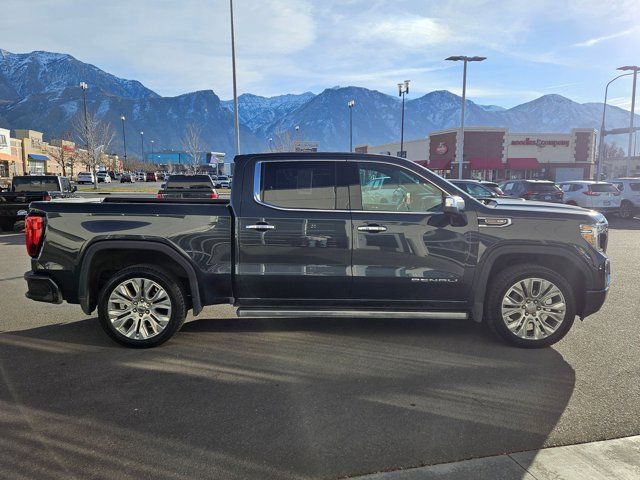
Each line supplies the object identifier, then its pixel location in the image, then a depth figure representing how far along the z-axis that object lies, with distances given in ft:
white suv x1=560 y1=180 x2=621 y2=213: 57.98
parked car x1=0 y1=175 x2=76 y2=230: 43.86
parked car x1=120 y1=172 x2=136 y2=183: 200.30
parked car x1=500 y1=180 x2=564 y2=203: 58.08
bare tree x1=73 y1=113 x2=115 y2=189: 140.67
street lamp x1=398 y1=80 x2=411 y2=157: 122.86
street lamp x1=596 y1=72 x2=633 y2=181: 113.02
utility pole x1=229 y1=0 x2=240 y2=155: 65.33
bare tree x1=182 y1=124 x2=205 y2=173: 174.91
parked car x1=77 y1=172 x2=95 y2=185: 191.21
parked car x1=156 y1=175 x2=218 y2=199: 46.30
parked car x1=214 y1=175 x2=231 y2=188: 172.92
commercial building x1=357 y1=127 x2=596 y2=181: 143.74
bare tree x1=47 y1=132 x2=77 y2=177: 225.97
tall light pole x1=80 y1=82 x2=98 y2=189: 137.39
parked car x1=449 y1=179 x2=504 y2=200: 47.68
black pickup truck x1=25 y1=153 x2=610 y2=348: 14.80
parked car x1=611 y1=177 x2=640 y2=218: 60.34
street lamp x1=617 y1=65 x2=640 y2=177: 113.60
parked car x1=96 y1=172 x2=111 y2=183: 198.00
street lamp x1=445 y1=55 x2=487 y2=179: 93.82
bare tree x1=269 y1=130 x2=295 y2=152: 172.18
